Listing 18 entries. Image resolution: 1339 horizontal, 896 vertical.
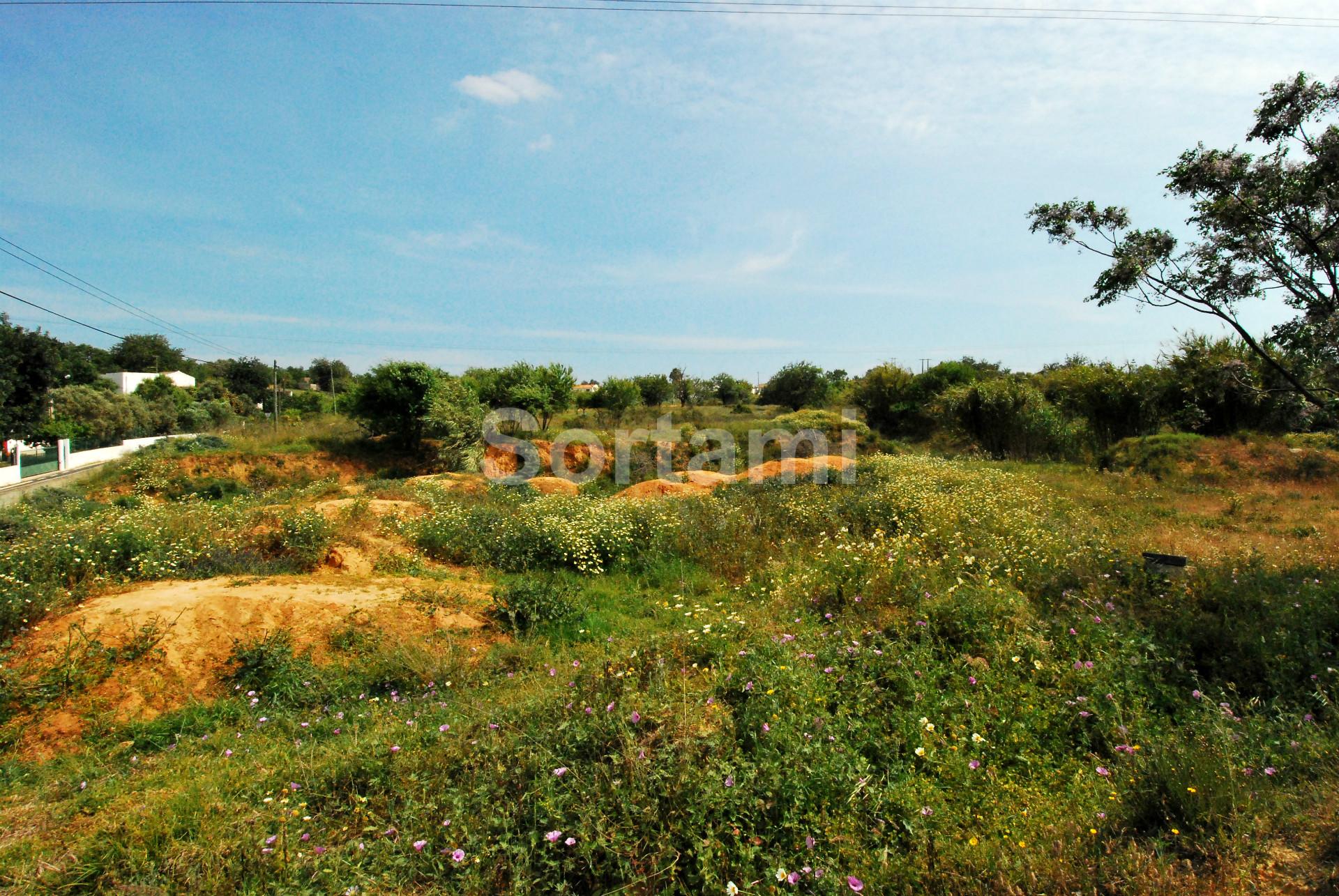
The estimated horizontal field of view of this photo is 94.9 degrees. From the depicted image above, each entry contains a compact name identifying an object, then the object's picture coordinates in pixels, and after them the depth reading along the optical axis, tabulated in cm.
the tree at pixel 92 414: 3061
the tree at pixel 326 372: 6644
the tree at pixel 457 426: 1950
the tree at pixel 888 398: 2550
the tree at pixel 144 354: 6550
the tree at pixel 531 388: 2442
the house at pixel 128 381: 5000
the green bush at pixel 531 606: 571
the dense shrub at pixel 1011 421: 1859
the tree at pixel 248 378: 5241
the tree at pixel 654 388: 3600
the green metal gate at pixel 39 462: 2106
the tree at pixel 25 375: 2469
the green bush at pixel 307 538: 775
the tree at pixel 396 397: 1992
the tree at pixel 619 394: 3150
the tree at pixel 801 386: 3609
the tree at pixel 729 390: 4503
